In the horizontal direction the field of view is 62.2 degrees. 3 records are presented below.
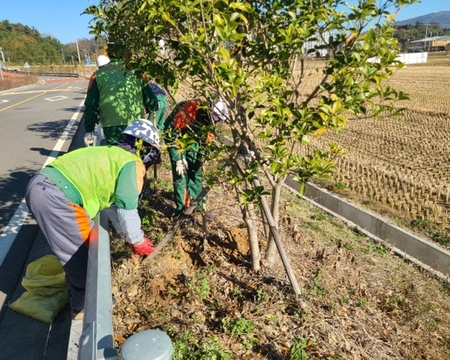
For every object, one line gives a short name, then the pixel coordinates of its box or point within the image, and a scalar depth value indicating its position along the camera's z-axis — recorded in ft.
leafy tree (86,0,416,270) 6.61
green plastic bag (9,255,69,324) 10.24
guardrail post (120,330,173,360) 3.39
